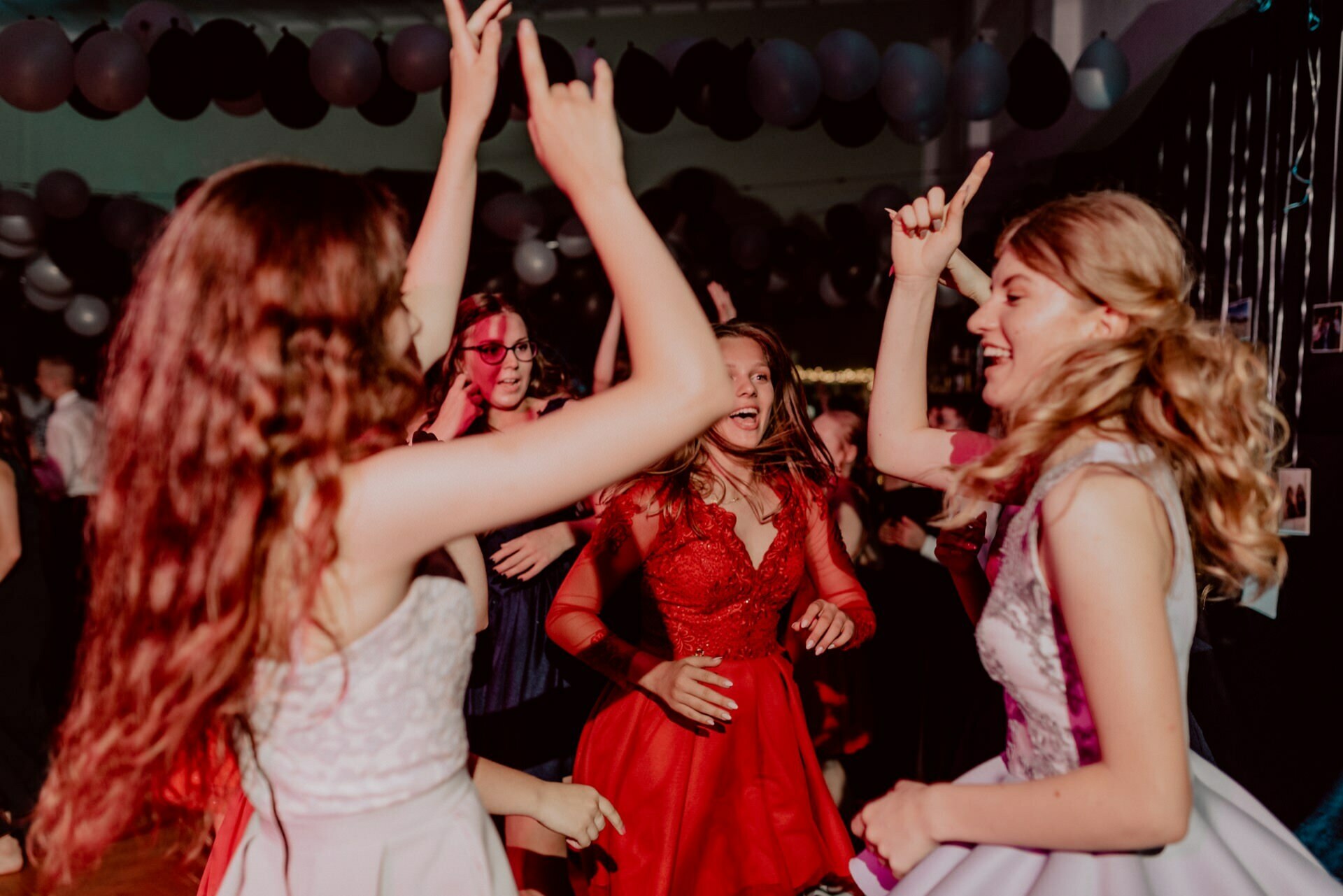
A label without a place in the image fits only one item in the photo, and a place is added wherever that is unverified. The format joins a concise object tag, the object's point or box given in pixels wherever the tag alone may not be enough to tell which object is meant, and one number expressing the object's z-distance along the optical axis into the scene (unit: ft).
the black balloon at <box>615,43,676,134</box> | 18.42
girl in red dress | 6.82
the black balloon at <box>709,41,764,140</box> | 18.69
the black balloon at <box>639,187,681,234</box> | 22.17
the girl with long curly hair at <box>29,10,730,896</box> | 3.22
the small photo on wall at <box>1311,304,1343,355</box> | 9.87
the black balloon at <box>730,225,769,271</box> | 23.13
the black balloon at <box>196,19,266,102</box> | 17.58
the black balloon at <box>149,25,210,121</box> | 17.57
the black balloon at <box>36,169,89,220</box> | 22.18
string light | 29.66
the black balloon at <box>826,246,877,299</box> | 23.02
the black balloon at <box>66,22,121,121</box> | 19.45
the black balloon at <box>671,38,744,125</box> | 18.65
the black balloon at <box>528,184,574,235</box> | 28.50
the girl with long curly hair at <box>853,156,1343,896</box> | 3.39
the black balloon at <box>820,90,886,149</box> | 19.94
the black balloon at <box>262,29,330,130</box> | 18.31
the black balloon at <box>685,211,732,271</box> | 22.41
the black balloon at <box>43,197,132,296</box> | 23.27
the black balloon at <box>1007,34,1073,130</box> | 18.04
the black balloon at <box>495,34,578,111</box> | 17.12
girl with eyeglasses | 9.45
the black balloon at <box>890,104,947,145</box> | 19.81
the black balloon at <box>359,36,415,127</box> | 19.38
